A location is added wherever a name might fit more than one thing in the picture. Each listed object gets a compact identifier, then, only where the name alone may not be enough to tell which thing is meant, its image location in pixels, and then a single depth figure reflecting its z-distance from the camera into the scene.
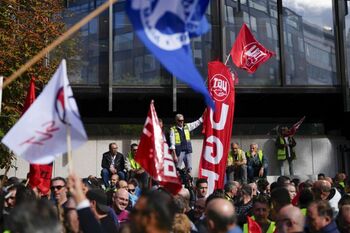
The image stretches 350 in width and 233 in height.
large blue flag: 10.06
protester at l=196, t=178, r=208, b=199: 17.54
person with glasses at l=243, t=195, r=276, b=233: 13.56
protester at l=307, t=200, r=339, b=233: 10.43
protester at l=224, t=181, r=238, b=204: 17.60
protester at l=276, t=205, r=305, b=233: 9.76
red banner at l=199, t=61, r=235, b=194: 18.21
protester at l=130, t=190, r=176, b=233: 8.15
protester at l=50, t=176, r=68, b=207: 13.72
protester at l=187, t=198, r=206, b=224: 14.64
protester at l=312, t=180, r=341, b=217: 14.63
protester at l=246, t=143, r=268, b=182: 28.93
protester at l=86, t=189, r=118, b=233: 12.06
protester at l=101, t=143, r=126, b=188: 26.21
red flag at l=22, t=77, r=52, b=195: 15.78
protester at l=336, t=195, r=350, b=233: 12.72
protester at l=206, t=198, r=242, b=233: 8.66
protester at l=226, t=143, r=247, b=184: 28.08
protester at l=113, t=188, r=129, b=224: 14.40
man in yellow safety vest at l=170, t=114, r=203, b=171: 27.27
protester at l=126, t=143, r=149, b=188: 24.49
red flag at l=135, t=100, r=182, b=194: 13.38
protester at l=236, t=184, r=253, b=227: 14.62
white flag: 9.69
